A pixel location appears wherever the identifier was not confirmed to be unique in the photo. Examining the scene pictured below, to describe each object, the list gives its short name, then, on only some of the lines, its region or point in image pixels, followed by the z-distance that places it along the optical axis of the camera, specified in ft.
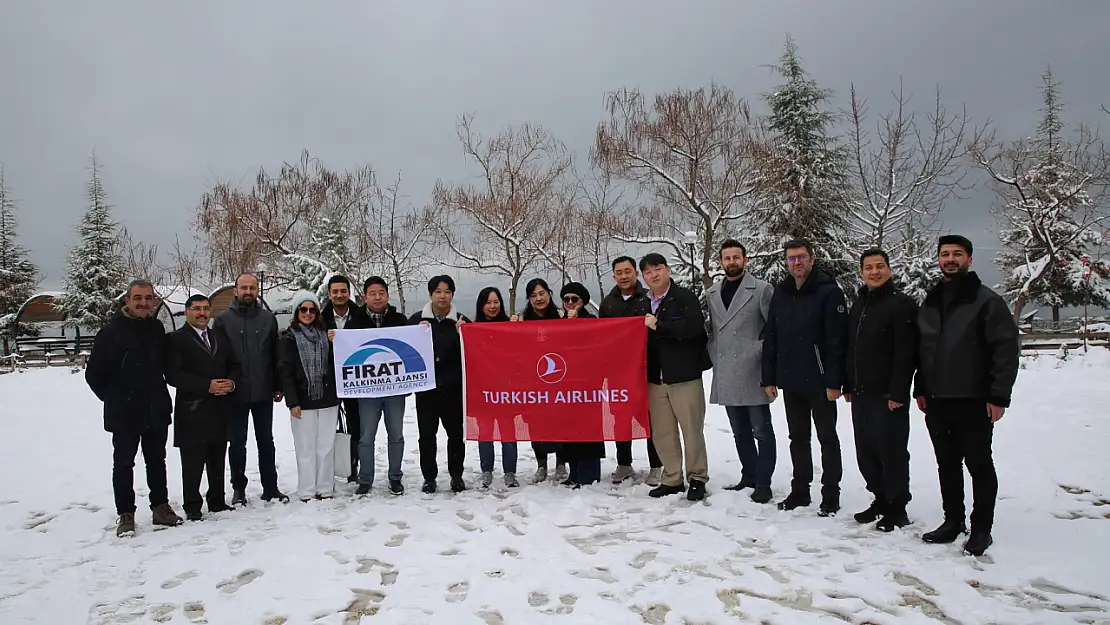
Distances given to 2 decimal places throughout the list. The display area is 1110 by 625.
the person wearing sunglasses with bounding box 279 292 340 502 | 19.74
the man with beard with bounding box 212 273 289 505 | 19.31
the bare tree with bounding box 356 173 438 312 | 87.92
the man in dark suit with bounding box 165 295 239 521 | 18.08
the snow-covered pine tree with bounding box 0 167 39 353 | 125.59
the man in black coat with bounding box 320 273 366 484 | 20.68
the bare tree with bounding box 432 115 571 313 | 79.56
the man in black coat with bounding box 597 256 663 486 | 20.25
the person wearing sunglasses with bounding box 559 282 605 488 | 20.56
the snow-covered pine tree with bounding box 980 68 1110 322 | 53.52
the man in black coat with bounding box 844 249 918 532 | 15.14
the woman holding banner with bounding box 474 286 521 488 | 21.22
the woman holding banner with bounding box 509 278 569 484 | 21.20
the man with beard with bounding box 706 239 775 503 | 18.57
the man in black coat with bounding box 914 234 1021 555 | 13.42
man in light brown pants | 18.69
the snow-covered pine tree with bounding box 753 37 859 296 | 77.56
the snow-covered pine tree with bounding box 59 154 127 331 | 124.67
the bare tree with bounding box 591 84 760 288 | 63.82
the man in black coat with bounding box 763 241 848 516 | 16.79
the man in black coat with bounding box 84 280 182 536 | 16.92
